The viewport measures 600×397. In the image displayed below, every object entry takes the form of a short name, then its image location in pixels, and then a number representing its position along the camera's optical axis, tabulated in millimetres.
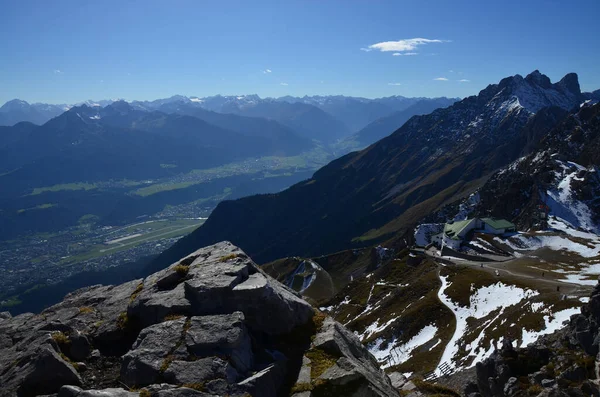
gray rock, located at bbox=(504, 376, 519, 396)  23872
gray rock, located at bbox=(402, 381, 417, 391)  22828
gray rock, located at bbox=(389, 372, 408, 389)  23705
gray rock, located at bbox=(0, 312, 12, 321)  24016
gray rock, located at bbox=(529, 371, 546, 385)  24172
